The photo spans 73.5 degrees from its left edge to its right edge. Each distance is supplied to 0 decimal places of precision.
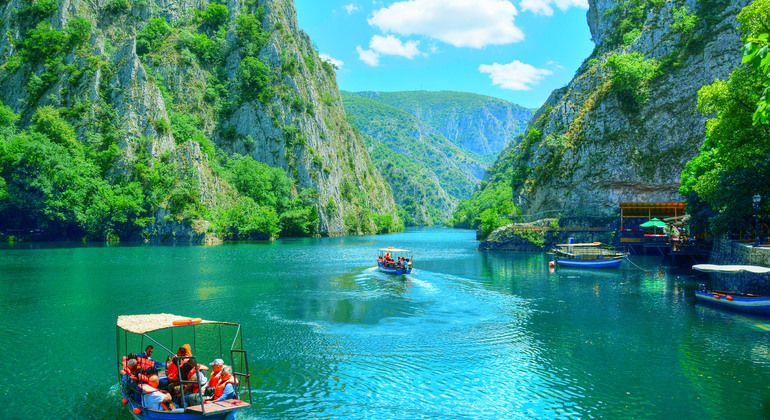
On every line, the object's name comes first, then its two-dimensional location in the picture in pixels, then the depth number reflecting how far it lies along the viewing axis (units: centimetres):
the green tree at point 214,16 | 17388
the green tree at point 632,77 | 10162
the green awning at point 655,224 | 8062
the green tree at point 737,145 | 4047
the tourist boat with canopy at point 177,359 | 1936
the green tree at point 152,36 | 15875
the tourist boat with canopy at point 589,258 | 7288
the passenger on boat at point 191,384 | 2014
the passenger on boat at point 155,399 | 1977
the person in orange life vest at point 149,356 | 2253
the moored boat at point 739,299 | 3816
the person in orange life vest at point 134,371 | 2108
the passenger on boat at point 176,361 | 2072
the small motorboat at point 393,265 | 6278
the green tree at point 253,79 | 16000
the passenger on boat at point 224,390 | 2011
